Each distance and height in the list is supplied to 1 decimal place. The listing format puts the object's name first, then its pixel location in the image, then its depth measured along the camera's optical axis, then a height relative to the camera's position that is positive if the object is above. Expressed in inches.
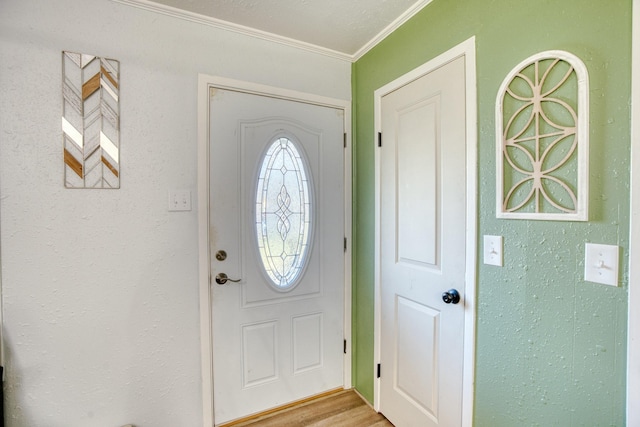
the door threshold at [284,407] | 67.8 -51.1
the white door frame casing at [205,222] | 63.1 -3.8
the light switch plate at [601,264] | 33.7 -7.2
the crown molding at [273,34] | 58.1 +40.0
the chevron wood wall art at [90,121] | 53.7 +16.2
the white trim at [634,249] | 31.8 -5.0
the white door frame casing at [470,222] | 48.7 -3.0
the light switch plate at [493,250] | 45.5 -7.3
